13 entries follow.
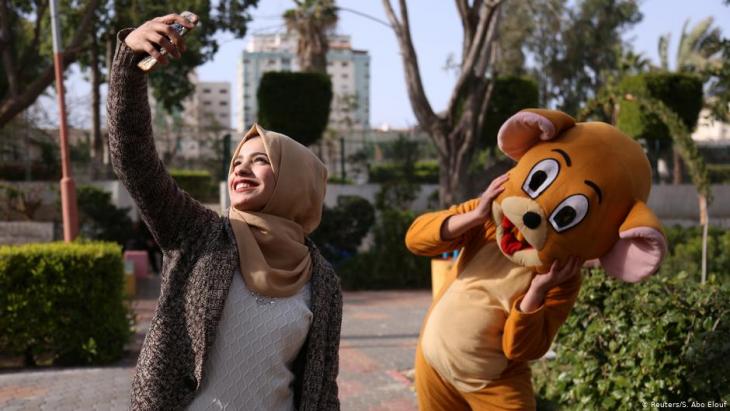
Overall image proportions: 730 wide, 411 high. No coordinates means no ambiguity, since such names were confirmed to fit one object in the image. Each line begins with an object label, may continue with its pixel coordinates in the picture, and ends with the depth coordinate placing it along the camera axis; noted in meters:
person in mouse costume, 3.16
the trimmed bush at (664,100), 18.22
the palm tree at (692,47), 36.05
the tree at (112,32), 14.41
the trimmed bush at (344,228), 14.88
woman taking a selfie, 2.40
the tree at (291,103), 17.00
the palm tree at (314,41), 26.58
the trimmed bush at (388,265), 14.20
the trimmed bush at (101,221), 15.74
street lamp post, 9.49
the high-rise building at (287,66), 116.88
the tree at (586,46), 37.59
